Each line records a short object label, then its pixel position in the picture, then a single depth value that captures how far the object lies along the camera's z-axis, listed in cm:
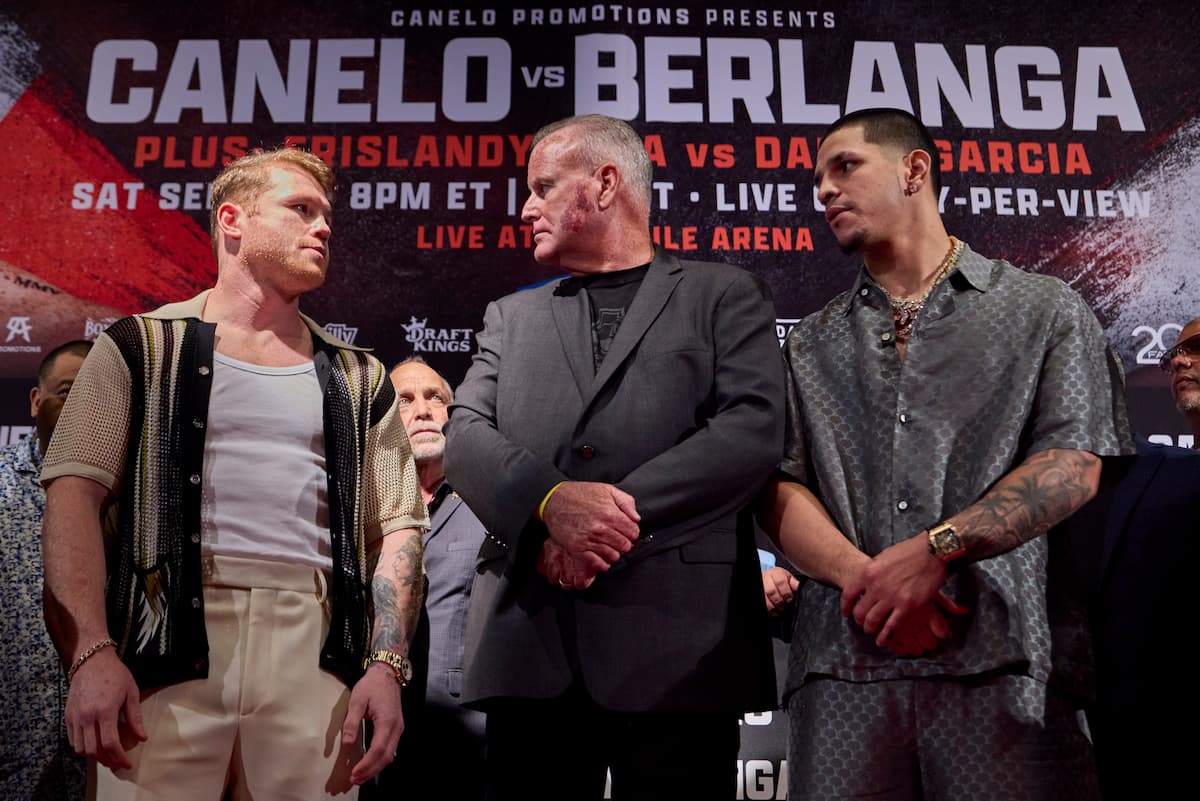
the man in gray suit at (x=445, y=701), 316
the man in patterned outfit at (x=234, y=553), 187
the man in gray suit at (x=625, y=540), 192
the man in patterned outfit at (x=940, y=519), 190
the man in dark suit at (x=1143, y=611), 249
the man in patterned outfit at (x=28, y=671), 274
